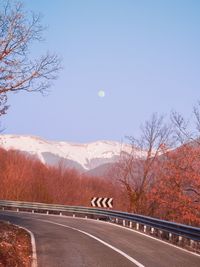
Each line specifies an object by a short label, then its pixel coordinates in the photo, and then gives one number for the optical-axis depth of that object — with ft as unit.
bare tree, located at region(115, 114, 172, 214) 109.40
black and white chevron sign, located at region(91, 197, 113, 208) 101.96
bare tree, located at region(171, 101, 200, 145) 83.70
